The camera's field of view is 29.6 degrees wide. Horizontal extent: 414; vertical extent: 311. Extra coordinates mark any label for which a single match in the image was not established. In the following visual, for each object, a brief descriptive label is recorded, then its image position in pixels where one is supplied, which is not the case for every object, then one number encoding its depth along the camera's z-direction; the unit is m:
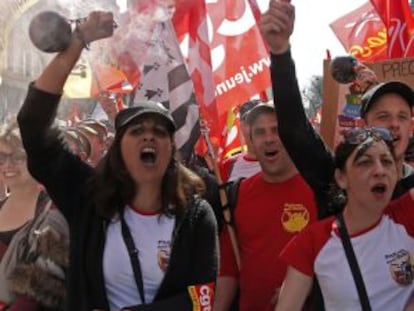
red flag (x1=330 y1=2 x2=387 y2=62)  7.18
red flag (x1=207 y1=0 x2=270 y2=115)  6.17
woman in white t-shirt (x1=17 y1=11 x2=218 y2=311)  2.88
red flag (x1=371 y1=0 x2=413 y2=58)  5.96
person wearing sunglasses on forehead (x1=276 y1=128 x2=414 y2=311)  2.64
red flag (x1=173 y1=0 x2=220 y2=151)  5.12
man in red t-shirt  3.52
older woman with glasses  3.17
